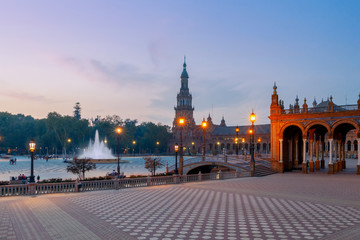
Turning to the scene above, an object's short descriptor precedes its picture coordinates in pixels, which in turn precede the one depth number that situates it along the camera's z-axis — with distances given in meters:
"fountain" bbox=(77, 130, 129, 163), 101.79
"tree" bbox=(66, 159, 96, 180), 31.70
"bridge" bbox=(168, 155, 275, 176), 37.98
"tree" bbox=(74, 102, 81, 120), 193.34
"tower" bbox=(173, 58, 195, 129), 152.95
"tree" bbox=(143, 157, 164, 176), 40.97
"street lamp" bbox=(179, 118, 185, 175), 35.94
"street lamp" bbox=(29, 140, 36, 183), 21.40
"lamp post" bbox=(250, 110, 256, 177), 33.79
